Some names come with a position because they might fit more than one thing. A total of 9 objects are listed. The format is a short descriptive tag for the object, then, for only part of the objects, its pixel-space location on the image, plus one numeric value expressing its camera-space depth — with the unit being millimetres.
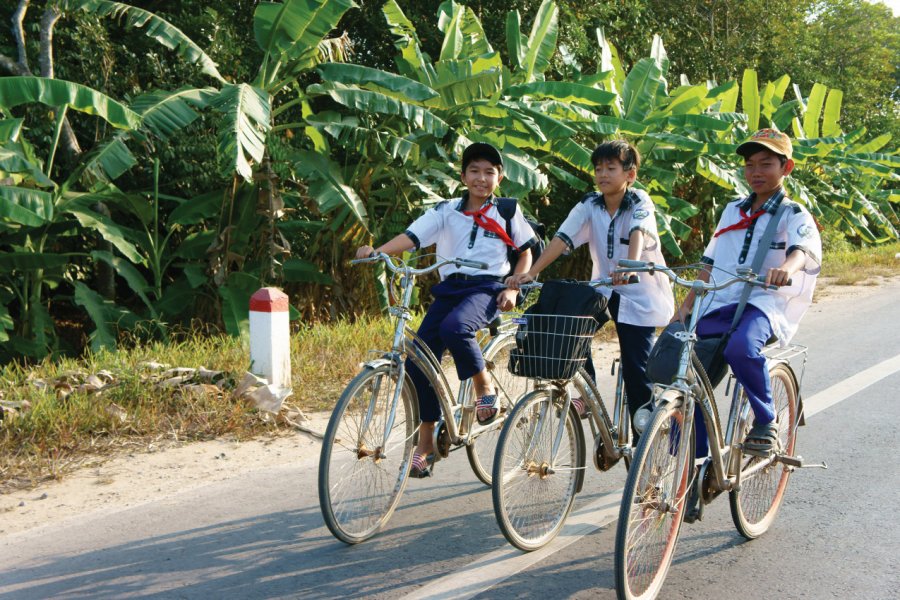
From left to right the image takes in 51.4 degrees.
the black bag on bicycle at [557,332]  3920
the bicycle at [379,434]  4074
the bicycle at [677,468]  3400
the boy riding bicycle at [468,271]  4473
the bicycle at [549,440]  3922
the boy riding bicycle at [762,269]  3984
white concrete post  6504
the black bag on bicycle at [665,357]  3645
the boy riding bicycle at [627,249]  4477
